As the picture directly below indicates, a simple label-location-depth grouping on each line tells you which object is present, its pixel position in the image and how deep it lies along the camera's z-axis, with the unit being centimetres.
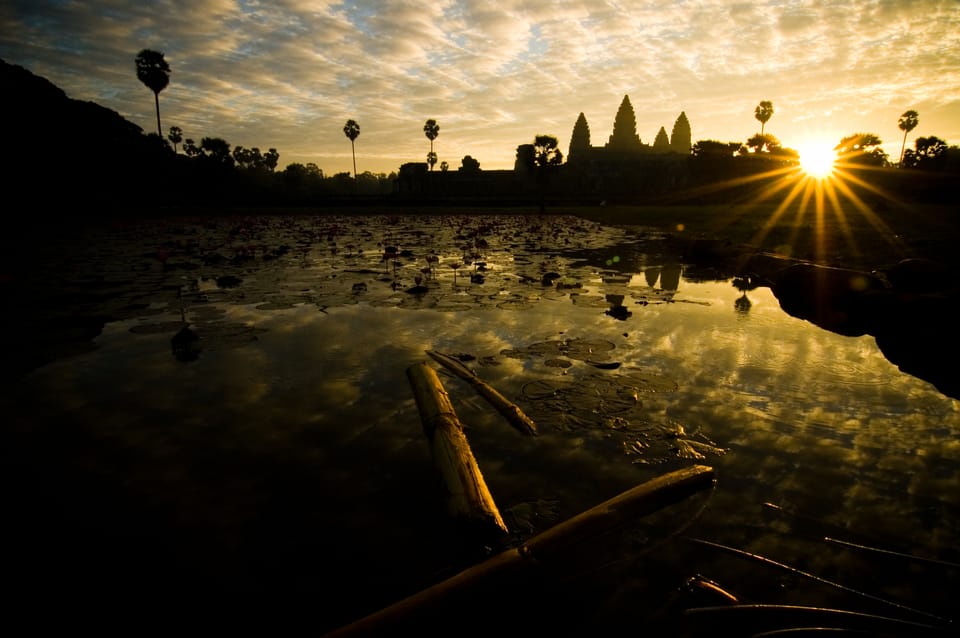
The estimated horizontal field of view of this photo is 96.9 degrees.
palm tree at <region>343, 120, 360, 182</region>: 8662
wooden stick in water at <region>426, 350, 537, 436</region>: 305
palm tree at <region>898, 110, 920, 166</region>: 7906
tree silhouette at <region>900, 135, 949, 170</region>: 5384
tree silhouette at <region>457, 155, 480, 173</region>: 6650
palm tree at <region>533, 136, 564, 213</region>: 3950
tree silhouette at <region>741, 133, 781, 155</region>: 6394
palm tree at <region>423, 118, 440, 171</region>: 9126
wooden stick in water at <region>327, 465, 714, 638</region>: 138
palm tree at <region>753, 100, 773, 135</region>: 7238
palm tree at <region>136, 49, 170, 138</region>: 4950
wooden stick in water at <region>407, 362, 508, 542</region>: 182
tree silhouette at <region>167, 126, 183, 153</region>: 9300
